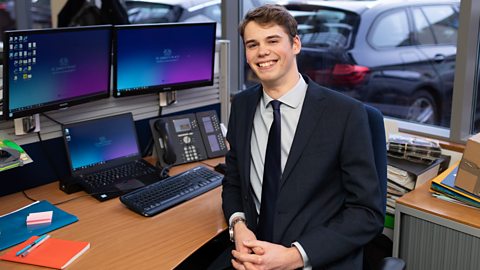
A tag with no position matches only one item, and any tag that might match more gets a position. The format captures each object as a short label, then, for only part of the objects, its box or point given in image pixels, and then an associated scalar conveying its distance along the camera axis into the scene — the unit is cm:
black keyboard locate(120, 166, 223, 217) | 178
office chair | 155
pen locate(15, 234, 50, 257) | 146
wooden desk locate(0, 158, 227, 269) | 145
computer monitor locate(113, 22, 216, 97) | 210
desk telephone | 223
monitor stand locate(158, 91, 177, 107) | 235
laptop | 196
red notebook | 142
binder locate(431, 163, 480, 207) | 184
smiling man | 146
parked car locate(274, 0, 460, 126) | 262
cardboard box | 179
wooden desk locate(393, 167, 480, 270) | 175
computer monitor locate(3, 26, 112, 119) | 171
